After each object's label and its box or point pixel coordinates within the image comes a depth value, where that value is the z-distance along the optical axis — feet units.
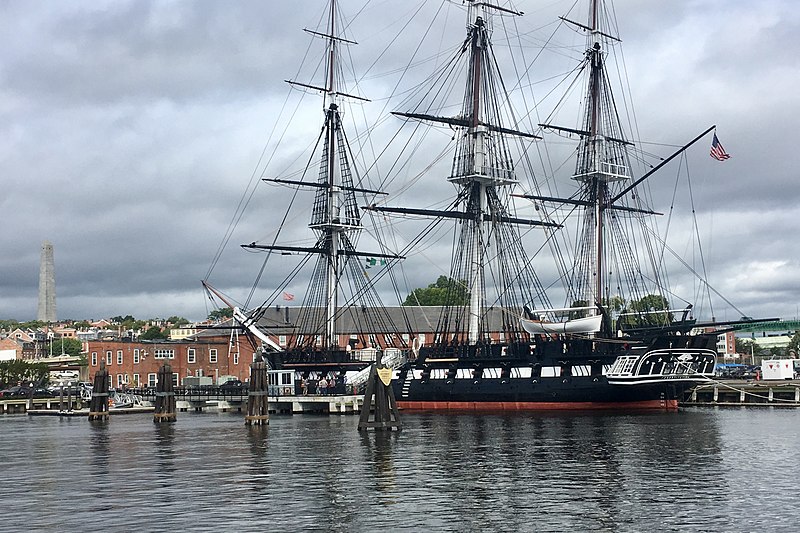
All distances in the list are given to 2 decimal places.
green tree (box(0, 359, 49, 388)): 342.85
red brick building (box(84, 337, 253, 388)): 340.80
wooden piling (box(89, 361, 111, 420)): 224.12
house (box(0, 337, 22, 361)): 556.31
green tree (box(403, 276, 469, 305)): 487.20
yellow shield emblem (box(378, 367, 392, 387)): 144.77
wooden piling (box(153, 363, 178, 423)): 209.15
